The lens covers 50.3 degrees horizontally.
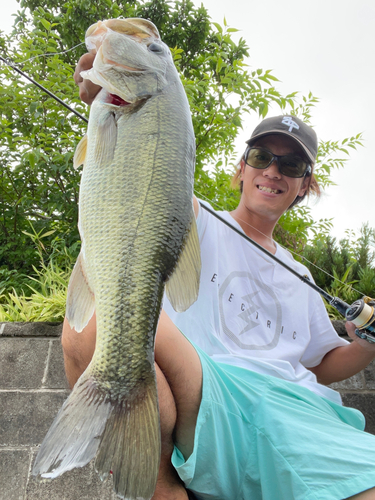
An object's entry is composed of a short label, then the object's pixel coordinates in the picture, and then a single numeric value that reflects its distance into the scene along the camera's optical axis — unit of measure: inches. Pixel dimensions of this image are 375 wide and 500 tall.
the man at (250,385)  18.2
